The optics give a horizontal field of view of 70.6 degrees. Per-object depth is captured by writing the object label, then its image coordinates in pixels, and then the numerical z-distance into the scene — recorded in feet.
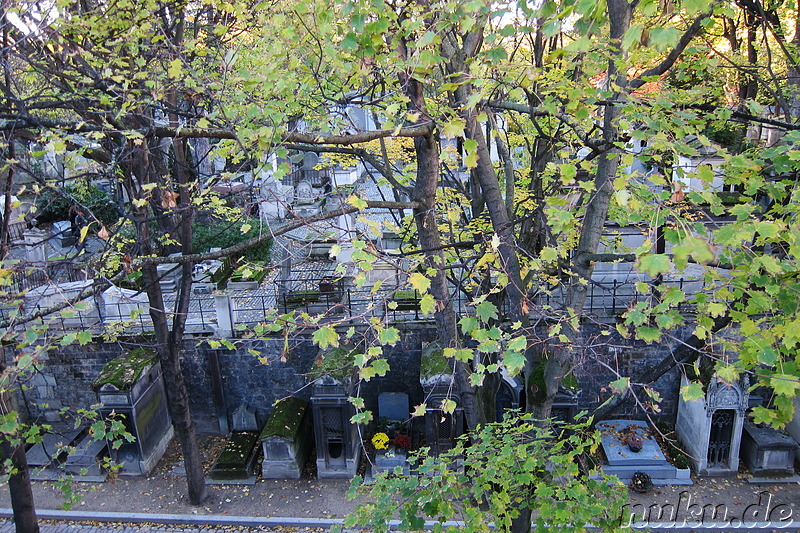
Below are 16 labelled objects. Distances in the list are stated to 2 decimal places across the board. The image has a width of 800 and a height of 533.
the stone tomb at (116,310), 42.91
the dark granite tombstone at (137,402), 35.53
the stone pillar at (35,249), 56.00
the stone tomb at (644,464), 34.63
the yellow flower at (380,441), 36.37
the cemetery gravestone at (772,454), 34.47
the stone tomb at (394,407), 39.91
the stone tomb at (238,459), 35.86
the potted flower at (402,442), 36.71
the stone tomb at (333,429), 35.14
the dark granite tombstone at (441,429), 35.03
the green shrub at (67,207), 67.44
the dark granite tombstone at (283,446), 35.81
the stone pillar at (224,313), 39.50
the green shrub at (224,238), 60.29
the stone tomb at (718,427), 34.37
